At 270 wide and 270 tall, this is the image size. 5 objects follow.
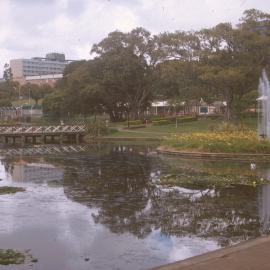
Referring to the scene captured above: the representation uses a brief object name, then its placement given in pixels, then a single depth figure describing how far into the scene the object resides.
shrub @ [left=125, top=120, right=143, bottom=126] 71.12
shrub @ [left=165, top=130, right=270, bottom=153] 32.97
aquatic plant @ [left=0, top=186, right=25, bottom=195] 19.88
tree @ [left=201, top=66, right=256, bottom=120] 57.34
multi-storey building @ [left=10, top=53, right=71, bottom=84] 183.40
